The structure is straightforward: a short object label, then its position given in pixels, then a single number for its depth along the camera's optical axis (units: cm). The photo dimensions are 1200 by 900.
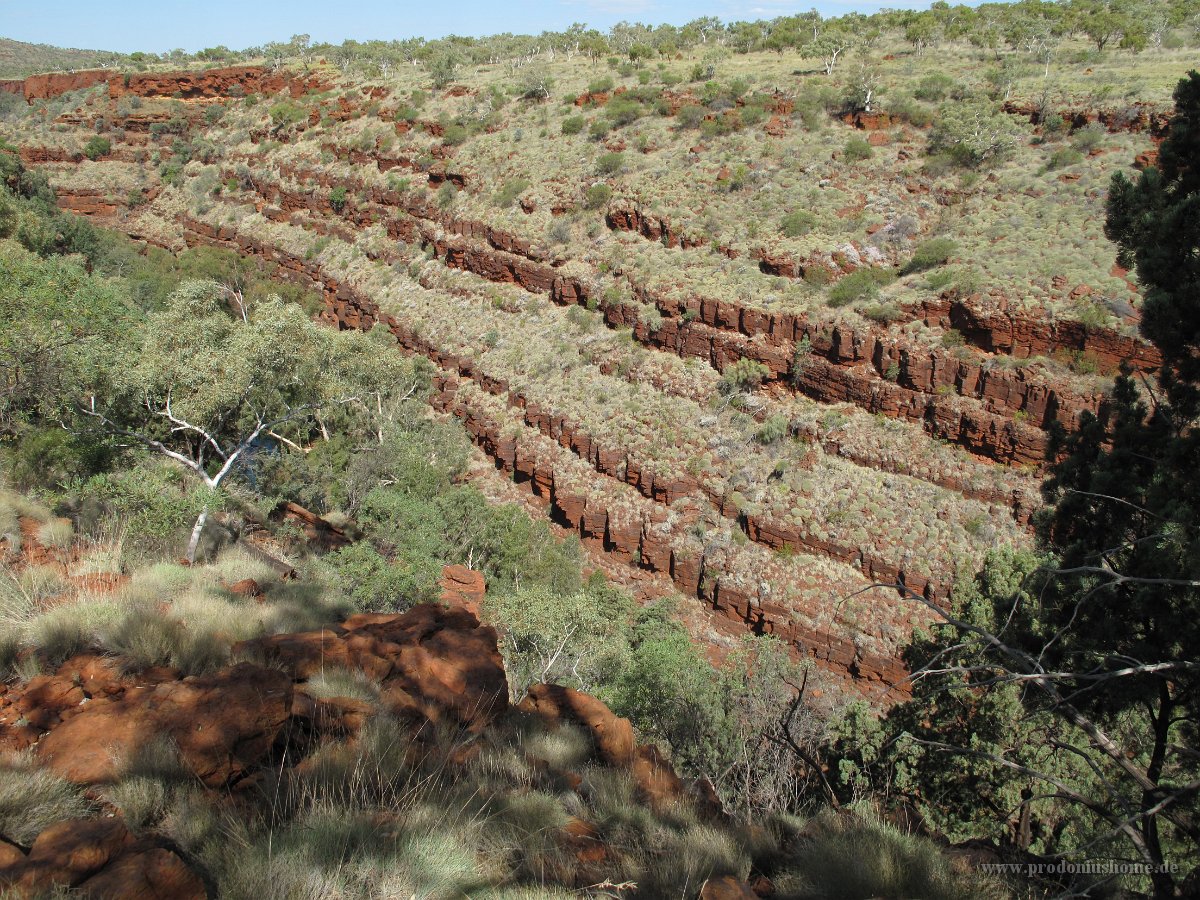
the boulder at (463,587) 1216
